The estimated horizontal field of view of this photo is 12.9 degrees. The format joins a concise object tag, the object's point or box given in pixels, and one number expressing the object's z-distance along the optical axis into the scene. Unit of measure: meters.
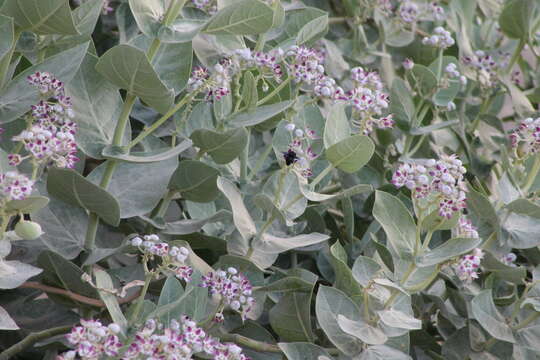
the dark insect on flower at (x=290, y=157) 3.15
